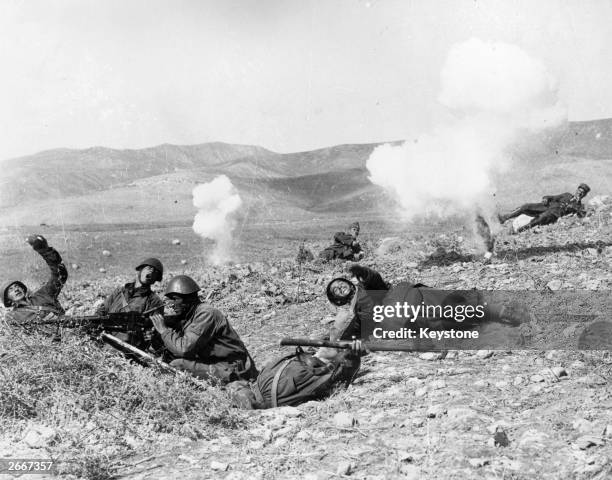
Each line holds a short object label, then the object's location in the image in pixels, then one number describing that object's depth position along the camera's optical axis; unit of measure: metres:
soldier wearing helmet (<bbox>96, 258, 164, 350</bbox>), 6.68
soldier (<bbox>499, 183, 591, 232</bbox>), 14.72
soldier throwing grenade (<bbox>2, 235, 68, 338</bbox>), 5.96
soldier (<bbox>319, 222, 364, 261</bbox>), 13.58
